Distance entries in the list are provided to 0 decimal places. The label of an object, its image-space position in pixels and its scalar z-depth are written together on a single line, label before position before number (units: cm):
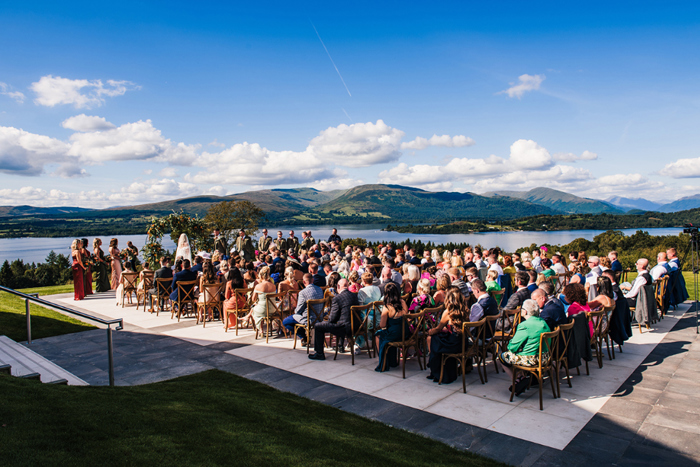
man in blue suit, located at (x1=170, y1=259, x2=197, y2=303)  934
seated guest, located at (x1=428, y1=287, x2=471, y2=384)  530
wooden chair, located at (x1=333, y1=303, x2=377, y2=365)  623
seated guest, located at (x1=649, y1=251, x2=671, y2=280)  902
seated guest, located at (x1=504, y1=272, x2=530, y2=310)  630
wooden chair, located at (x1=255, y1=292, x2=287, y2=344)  722
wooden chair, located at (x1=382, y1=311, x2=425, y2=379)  568
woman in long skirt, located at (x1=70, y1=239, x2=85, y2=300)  1155
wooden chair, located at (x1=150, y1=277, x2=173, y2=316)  988
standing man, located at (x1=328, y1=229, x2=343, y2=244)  1470
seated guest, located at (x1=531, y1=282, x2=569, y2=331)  523
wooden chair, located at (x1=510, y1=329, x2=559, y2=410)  466
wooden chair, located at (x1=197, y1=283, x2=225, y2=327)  875
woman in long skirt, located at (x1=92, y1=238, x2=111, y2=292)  1258
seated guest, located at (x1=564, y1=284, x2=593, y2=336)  574
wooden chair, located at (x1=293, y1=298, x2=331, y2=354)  669
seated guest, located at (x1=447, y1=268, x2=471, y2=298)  676
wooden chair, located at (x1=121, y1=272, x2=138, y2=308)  1072
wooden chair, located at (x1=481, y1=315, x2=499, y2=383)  555
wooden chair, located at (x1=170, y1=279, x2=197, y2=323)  912
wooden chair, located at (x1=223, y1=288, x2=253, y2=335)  792
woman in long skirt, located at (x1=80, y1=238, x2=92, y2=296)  1182
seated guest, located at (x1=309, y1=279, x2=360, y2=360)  634
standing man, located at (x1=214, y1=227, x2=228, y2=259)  1497
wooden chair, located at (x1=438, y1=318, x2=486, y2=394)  517
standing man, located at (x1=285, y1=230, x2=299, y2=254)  1540
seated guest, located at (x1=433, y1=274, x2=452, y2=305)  633
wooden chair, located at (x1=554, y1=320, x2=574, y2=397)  490
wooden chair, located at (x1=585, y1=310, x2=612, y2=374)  590
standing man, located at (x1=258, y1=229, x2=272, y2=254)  1504
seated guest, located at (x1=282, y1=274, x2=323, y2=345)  688
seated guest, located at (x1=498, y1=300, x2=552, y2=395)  480
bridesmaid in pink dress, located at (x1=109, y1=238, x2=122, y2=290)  1284
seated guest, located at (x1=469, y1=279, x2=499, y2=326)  561
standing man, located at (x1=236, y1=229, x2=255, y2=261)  1528
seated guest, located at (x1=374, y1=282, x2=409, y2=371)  578
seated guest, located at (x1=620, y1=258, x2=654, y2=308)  802
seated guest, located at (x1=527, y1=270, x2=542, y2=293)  702
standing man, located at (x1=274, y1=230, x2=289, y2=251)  1514
